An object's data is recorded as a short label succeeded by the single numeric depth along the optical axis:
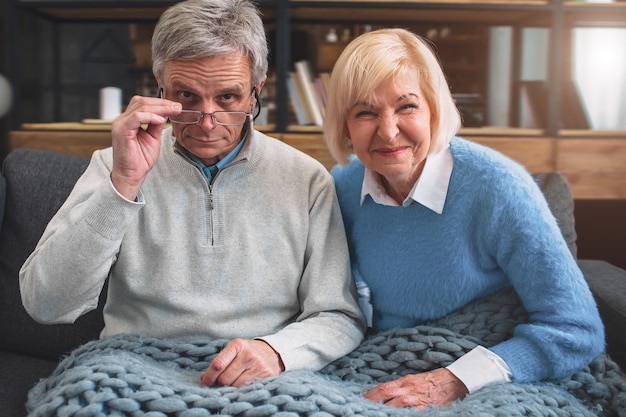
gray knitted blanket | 1.08
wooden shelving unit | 2.42
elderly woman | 1.26
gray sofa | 1.64
